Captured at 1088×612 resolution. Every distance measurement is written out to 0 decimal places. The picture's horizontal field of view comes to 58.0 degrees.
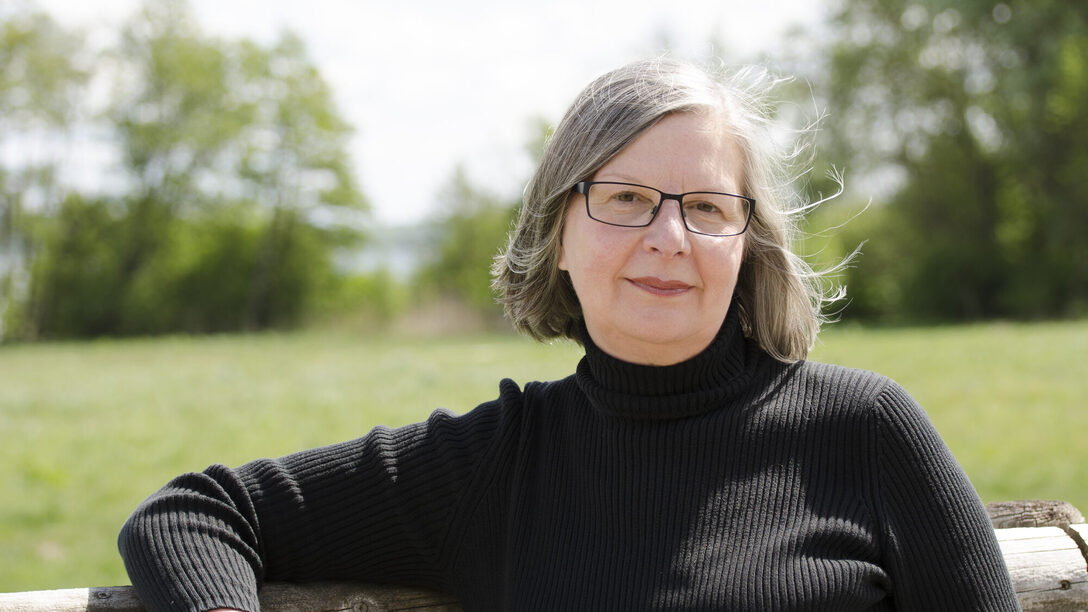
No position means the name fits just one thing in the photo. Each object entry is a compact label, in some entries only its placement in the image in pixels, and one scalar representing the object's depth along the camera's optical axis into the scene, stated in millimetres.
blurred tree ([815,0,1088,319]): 26844
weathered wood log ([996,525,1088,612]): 1913
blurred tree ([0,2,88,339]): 27797
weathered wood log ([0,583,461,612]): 1721
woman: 1703
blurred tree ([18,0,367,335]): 31781
